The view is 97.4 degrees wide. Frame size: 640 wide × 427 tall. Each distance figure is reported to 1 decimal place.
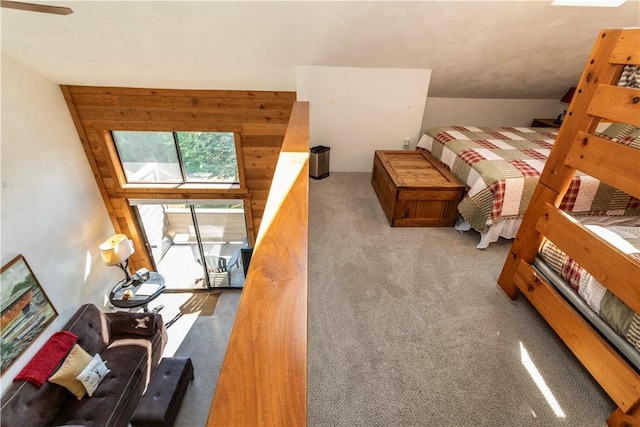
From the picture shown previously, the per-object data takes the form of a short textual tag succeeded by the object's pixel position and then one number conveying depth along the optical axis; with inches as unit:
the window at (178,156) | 161.0
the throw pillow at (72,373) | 102.0
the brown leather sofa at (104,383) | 94.2
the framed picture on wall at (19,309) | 103.0
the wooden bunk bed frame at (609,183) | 41.4
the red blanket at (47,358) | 98.8
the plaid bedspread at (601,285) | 43.9
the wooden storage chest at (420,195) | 93.0
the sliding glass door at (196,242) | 183.5
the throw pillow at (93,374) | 105.2
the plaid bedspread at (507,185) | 79.1
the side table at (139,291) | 148.0
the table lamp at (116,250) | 145.6
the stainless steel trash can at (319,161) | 129.9
